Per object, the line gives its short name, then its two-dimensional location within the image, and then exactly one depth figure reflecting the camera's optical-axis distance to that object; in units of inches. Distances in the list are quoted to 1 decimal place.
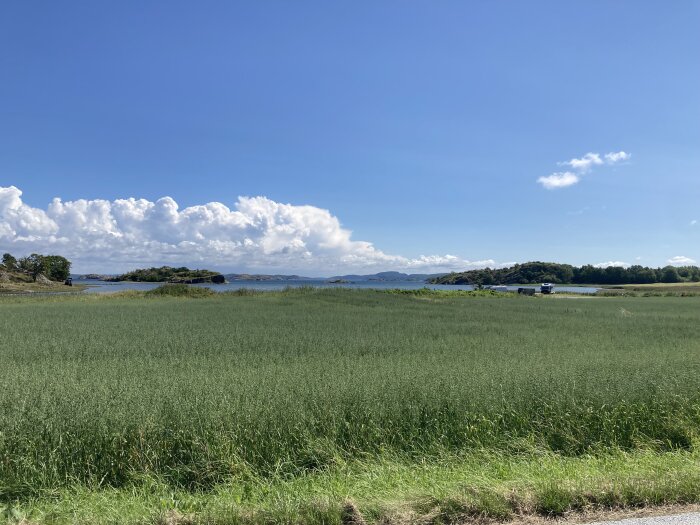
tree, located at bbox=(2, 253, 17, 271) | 5073.8
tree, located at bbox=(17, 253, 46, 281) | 5162.4
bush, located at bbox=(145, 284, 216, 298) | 2363.8
